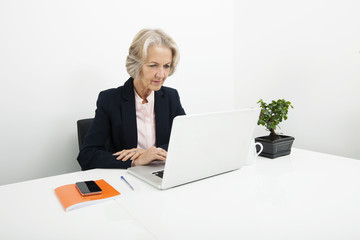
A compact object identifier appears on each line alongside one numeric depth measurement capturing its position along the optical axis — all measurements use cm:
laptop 87
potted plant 133
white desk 66
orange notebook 81
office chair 160
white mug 121
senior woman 133
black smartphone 87
